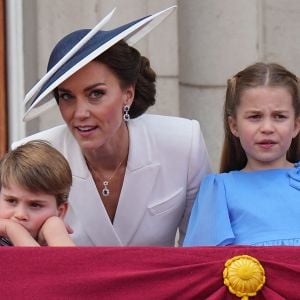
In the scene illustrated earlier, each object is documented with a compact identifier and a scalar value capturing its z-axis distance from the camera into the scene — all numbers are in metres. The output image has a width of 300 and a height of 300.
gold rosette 6.03
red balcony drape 6.06
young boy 6.59
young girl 6.84
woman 7.39
